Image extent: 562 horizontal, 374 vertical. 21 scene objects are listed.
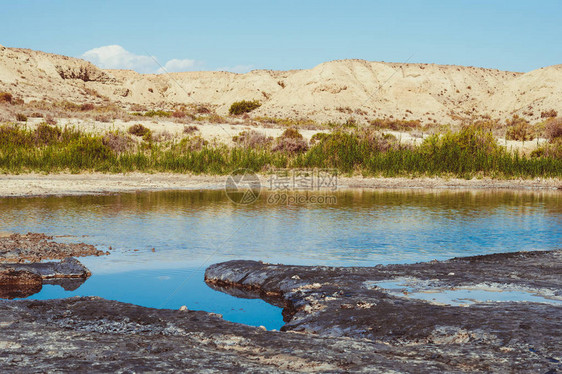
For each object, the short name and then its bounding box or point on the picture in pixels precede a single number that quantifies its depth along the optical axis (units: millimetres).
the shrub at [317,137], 33038
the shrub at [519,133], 42375
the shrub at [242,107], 80062
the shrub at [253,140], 32131
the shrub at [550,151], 29875
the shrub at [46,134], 28438
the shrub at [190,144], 29631
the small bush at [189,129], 35812
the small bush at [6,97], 53134
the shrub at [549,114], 68831
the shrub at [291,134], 35688
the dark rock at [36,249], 9508
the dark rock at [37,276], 7953
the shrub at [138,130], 34156
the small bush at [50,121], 34741
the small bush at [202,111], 70062
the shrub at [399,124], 52625
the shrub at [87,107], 57159
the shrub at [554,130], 41581
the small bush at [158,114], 48397
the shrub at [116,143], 29020
